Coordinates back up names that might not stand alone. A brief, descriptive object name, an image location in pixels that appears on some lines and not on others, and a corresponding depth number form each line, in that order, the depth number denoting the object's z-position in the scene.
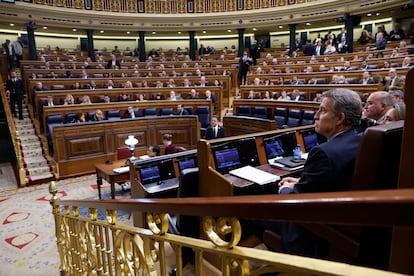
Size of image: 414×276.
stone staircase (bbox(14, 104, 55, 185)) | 6.28
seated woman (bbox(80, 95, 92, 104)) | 8.04
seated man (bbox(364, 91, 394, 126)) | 2.60
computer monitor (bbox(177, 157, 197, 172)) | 3.69
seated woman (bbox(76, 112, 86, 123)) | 7.17
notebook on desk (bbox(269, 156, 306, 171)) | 2.99
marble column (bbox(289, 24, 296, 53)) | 15.40
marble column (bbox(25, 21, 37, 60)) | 13.20
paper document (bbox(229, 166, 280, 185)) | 2.67
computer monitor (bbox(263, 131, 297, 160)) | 3.46
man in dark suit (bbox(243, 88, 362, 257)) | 1.52
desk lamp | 5.25
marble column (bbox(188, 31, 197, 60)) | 16.80
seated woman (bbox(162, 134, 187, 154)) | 4.74
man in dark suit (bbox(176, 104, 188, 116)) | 8.10
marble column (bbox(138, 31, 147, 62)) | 16.12
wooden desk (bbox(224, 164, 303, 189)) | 2.61
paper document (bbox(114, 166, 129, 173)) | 4.71
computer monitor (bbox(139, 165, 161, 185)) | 3.53
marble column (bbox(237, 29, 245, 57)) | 16.39
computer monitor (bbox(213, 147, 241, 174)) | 3.14
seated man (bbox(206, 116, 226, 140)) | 6.19
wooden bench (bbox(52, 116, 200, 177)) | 6.43
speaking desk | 4.71
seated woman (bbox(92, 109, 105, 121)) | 7.32
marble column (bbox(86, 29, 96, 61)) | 15.14
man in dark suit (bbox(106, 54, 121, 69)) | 13.05
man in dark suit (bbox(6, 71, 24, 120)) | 8.69
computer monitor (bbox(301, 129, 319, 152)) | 3.74
